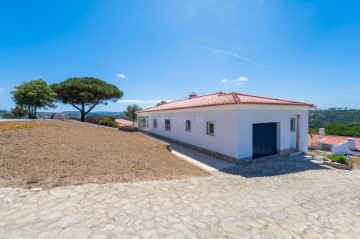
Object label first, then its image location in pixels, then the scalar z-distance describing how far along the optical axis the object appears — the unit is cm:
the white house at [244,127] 1077
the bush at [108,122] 2582
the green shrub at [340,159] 1273
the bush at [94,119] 2954
